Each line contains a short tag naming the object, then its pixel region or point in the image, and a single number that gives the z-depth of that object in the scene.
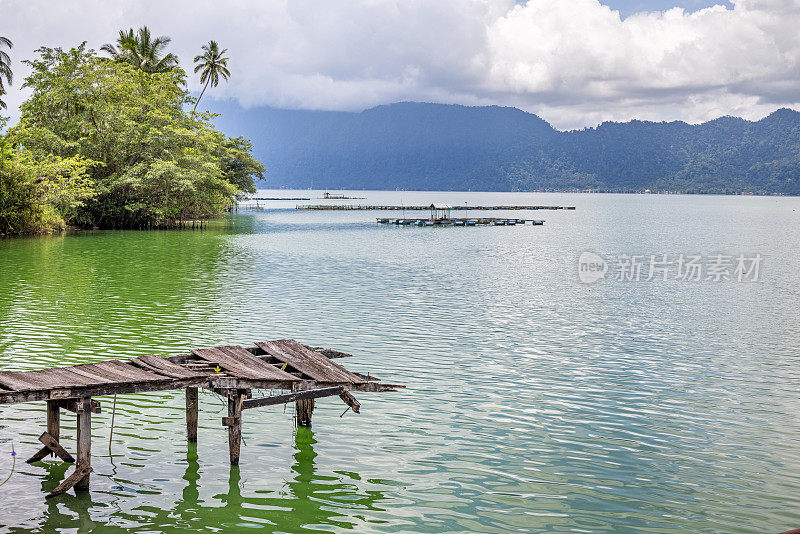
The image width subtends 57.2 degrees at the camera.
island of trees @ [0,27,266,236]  61.28
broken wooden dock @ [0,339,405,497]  9.78
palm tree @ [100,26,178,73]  79.38
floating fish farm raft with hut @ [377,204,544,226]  93.93
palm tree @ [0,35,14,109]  65.88
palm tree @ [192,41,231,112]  92.38
